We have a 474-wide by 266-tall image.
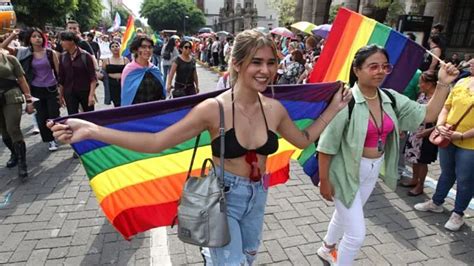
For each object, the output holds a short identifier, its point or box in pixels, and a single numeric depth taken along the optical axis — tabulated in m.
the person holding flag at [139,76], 4.89
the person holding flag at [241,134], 1.99
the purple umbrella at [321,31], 12.15
